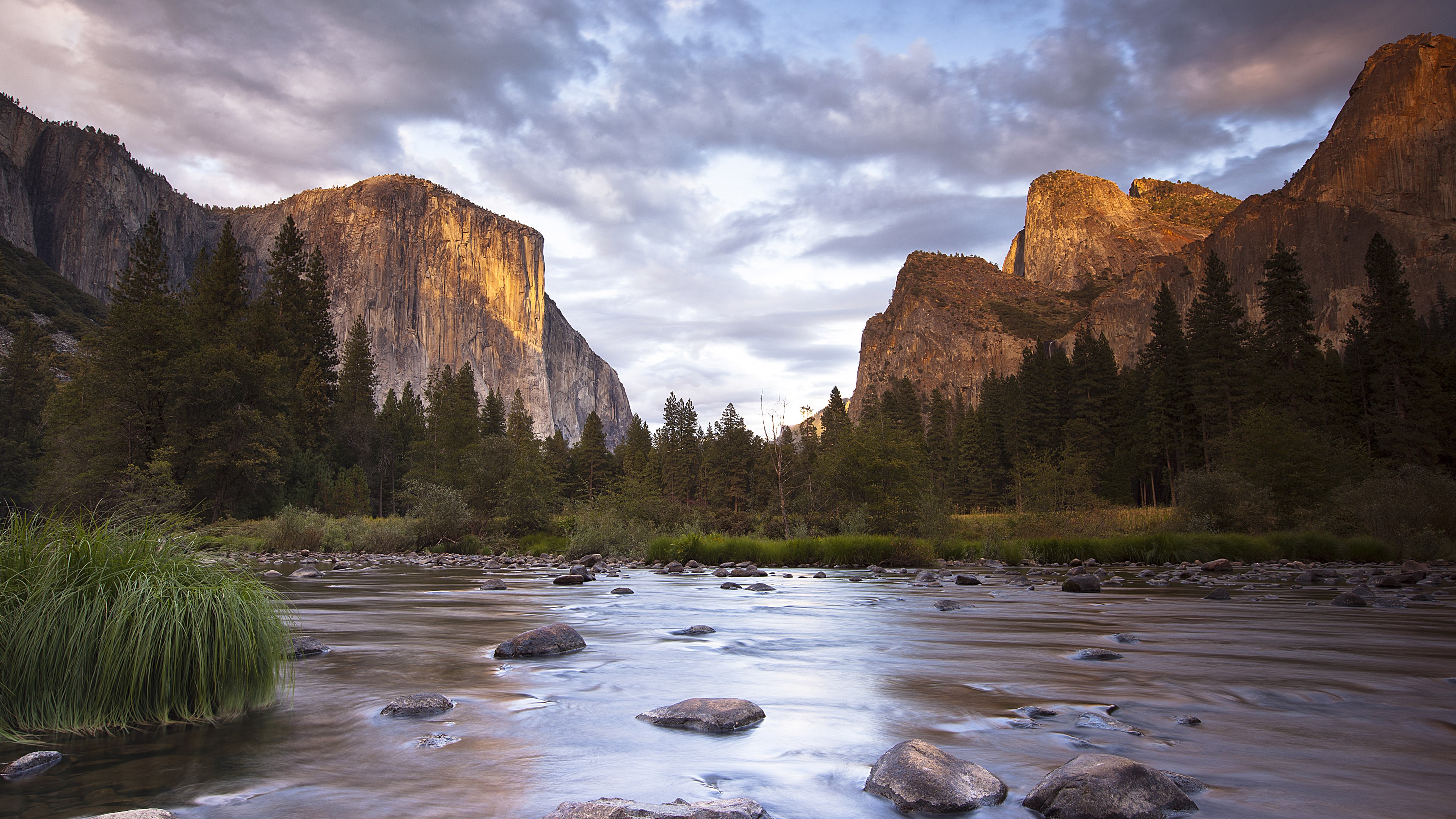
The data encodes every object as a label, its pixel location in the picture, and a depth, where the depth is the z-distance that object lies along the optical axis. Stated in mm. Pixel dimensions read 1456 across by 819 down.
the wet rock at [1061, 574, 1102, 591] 16531
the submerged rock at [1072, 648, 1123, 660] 7777
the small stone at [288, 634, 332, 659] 7457
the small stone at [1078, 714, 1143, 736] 4789
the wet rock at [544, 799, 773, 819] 2902
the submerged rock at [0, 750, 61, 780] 3512
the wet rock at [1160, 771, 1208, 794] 3479
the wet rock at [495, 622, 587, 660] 7973
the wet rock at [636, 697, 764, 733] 4875
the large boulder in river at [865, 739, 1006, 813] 3277
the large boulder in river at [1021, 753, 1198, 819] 3066
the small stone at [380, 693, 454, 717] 5121
